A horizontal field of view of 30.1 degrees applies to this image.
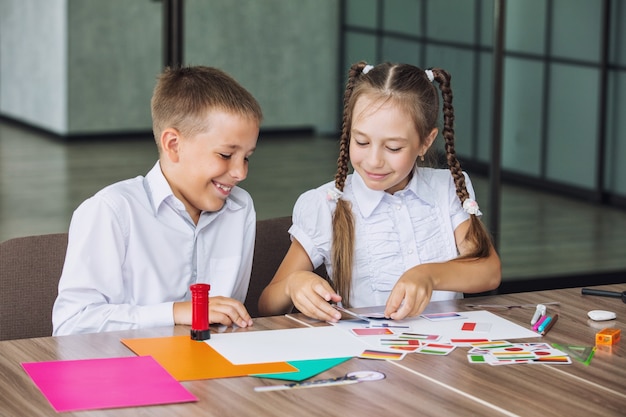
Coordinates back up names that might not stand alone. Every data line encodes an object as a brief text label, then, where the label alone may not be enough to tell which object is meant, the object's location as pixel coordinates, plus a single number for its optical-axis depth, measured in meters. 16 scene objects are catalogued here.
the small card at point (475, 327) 2.14
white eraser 2.24
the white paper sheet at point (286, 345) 1.94
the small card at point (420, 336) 2.08
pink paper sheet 1.71
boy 2.26
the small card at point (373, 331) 2.10
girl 2.51
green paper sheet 1.84
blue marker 2.14
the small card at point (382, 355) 1.95
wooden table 1.70
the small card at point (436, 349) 2.00
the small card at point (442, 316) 2.23
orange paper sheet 1.85
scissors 1.79
